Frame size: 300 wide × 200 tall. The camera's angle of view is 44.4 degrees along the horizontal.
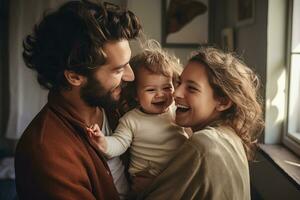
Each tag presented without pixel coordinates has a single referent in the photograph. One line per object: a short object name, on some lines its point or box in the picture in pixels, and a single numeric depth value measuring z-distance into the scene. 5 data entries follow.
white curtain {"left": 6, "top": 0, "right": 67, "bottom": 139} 3.57
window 2.10
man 1.07
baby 1.32
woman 1.06
